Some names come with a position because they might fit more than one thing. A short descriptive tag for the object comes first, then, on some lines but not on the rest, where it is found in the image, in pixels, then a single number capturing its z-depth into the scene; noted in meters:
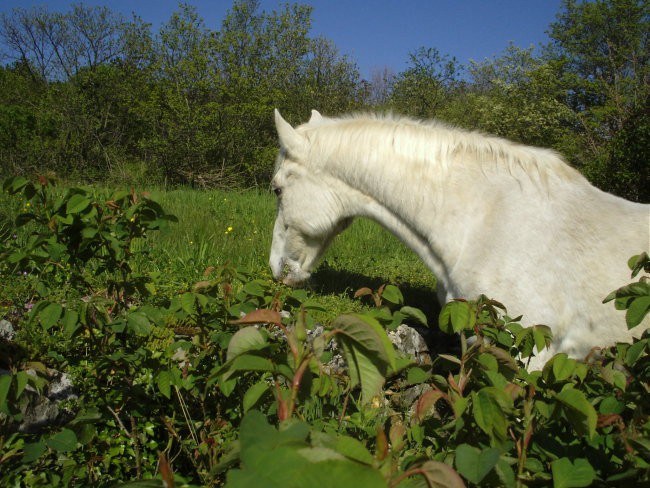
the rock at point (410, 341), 3.55
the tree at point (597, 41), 26.69
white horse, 2.55
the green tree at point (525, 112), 17.05
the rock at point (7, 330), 2.83
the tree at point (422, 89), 13.34
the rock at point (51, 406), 2.26
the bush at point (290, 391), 0.72
